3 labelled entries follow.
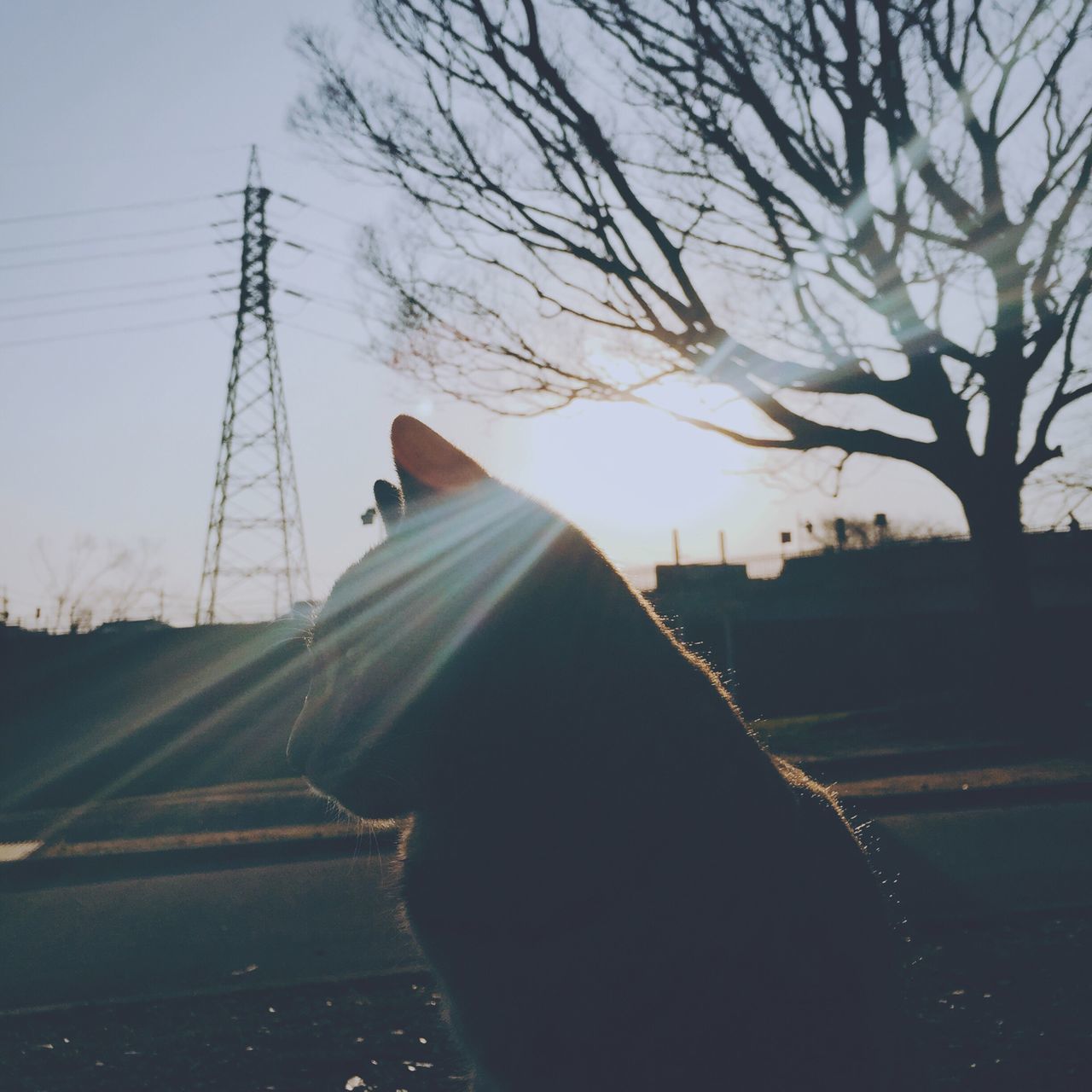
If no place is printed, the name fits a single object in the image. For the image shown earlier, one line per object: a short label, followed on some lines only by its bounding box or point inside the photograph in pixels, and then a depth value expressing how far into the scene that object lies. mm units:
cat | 1109
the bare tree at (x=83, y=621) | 25833
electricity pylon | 23669
